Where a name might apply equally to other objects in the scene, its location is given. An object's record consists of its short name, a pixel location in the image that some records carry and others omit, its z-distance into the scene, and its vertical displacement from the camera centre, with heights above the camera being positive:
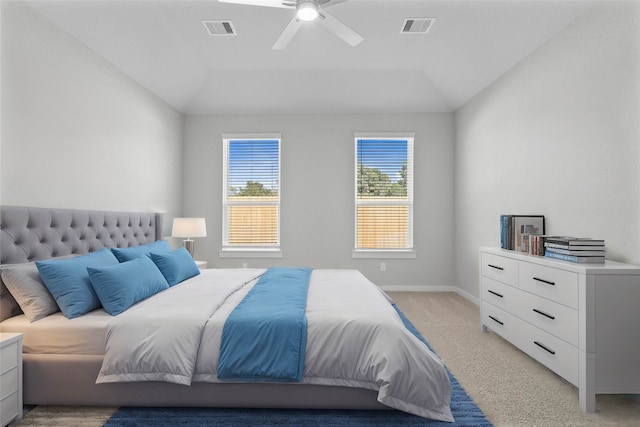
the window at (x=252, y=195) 5.01 +0.31
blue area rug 1.78 -1.10
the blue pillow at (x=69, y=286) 2.02 -0.44
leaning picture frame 2.96 -0.07
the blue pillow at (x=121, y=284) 2.07 -0.46
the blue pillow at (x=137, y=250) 2.77 -0.32
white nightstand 1.69 -0.85
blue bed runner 1.78 -0.70
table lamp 4.17 -0.16
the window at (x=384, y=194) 4.99 +0.34
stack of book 2.11 -0.20
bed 1.78 -0.76
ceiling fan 2.18 +1.39
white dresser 1.93 -0.64
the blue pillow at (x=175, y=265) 2.82 -0.44
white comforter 1.75 -0.74
